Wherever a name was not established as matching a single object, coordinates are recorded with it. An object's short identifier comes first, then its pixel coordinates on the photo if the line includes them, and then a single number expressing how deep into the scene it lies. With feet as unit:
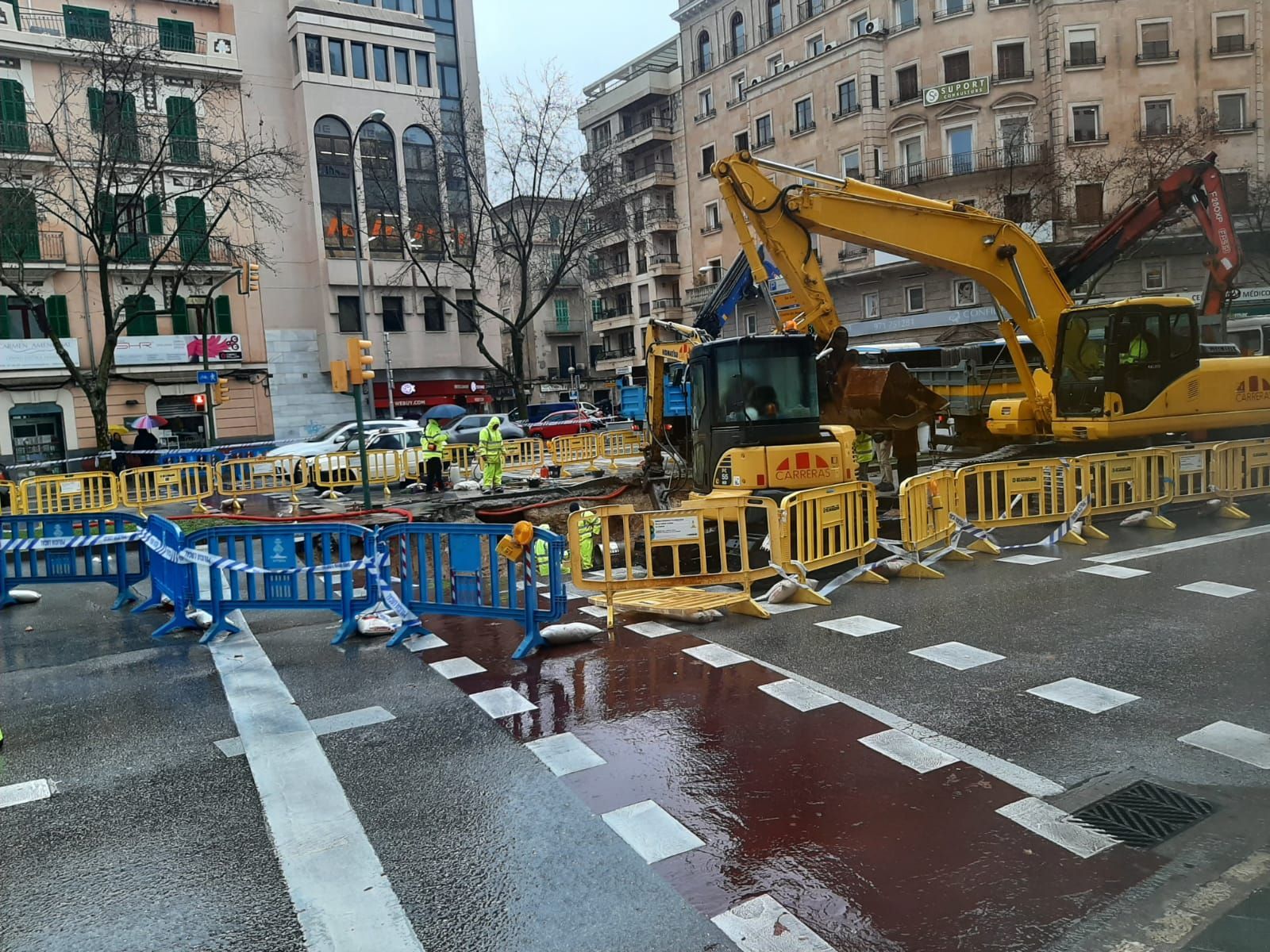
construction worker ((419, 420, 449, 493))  63.21
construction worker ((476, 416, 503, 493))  60.44
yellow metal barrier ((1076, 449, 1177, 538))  37.93
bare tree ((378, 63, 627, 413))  103.24
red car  108.68
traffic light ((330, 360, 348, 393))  46.85
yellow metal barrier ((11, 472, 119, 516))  52.29
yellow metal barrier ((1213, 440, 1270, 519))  40.45
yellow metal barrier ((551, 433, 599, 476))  81.00
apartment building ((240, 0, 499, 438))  130.62
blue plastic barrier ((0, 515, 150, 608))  31.60
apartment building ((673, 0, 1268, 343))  108.78
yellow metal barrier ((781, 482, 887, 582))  29.58
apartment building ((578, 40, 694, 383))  171.32
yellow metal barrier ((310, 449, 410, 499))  67.87
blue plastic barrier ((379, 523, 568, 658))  24.58
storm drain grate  13.61
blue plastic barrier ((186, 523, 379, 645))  26.48
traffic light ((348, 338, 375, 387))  47.83
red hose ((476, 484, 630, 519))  48.21
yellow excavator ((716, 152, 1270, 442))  44.21
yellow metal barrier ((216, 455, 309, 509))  64.75
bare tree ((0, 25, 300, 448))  73.82
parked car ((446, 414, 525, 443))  91.15
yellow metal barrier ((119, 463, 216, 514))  58.03
